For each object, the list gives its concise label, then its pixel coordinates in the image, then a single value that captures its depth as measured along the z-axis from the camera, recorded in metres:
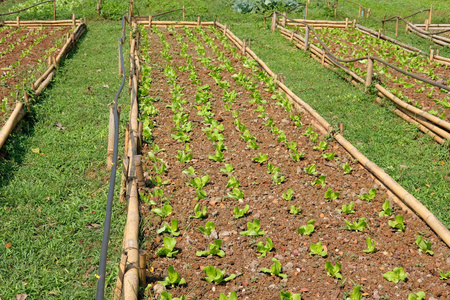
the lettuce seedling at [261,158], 6.02
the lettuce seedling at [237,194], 5.12
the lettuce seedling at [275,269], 3.89
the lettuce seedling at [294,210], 4.87
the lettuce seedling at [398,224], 4.58
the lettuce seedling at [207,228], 4.45
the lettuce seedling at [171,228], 4.48
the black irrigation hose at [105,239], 2.59
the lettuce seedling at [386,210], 4.83
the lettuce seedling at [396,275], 3.86
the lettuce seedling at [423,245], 4.22
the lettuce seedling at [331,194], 5.13
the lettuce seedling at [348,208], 4.86
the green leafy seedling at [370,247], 4.24
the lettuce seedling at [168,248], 4.14
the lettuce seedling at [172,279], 3.72
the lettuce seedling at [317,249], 4.21
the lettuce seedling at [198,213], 4.75
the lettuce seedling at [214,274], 3.79
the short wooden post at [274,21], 17.22
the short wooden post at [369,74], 9.22
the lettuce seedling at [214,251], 4.16
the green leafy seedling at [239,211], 4.80
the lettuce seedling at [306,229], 4.51
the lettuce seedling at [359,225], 4.57
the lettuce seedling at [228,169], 5.79
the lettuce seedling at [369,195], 5.14
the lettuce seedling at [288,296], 3.52
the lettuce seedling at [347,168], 5.80
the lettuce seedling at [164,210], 4.77
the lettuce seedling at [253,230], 4.47
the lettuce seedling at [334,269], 3.88
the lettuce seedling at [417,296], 3.56
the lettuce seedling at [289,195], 5.08
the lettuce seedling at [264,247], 4.21
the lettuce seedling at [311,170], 5.75
